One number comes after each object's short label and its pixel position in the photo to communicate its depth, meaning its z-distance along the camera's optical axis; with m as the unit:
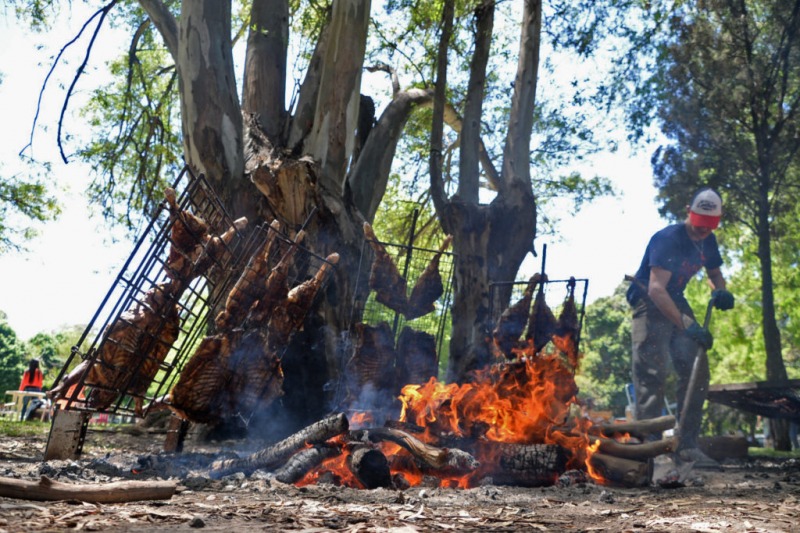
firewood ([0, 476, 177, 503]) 3.30
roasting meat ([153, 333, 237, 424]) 5.85
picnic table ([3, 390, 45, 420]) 16.99
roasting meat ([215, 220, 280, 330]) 6.25
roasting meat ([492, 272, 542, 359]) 7.46
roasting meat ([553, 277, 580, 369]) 7.43
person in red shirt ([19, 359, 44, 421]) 19.56
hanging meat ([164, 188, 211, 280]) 5.52
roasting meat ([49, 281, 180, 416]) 5.54
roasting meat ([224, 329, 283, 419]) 6.24
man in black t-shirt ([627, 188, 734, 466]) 7.54
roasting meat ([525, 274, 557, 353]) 7.44
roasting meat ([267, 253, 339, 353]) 6.69
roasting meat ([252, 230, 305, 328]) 6.49
